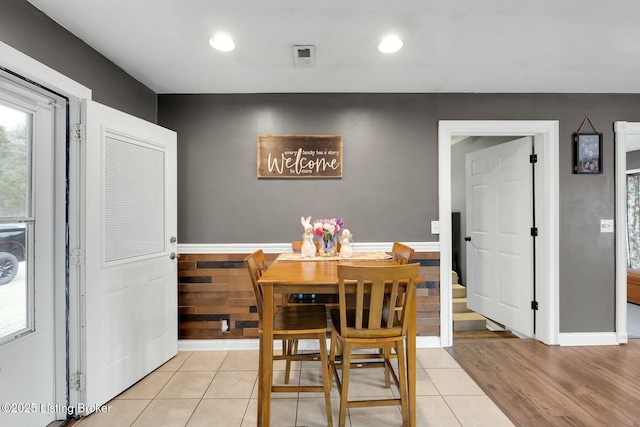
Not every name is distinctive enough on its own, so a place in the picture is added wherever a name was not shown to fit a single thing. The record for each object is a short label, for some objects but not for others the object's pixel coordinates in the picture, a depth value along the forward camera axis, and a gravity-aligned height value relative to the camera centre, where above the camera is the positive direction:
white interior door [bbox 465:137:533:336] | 3.07 -0.21
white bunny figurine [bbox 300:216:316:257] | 2.47 -0.24
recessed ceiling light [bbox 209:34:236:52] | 1.97 +1.11
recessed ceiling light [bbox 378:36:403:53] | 1.98 +1.10
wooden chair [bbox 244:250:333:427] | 1.75 -0.66
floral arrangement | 2.40 -0.14
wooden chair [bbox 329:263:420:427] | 1.57 -0.57
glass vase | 2.45 -0.25
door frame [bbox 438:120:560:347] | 2.88 +0.06
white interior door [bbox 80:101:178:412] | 1.96 -0.26
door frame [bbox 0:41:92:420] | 1.89 -0.44
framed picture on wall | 2.86 +0.56
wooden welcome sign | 2.88 +0.54
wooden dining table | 1.68 -0.56
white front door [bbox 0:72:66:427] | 1.62 -0.19
